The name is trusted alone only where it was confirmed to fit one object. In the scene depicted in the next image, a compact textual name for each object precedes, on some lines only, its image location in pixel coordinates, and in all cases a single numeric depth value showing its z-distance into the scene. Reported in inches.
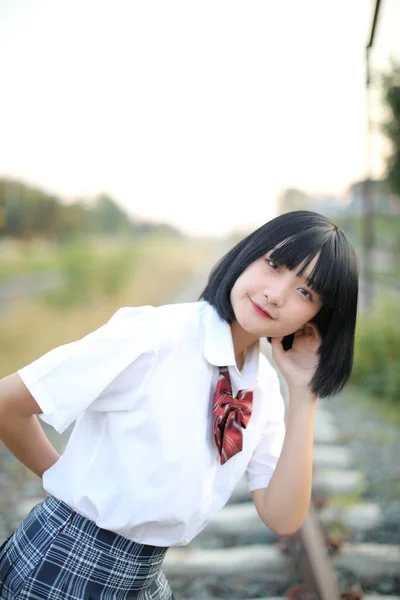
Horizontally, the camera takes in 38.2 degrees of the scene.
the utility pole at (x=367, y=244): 308.7
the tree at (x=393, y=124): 270.4
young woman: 50.6
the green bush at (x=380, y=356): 227.3
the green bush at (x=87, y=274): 417.6
